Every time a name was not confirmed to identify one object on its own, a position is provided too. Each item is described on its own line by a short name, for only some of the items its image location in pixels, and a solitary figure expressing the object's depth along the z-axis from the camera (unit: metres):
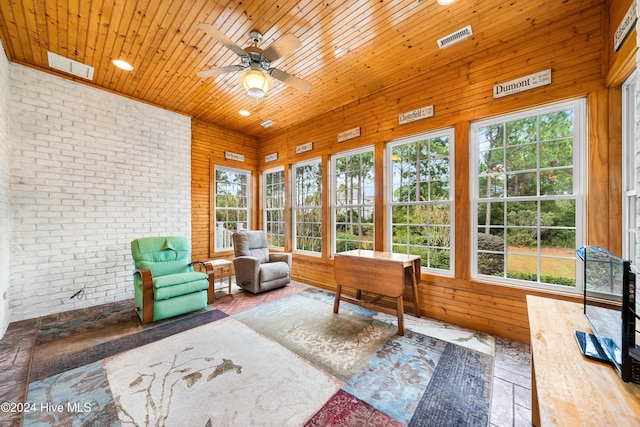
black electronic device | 0.83
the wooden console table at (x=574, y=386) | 0.70
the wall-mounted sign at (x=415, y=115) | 3.04
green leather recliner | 2.79
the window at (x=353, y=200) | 3.80
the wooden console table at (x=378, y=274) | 2.55
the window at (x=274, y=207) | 5.23
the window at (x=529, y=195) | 2.29
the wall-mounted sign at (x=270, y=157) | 5.15
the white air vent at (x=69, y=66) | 2.81
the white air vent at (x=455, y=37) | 2.35
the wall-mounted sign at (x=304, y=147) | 4.48
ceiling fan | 2.01
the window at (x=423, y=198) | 3.00
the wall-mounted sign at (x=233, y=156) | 5.00
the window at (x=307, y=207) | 4.54
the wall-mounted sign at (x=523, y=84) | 2.33
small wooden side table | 3.85
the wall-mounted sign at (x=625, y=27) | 1.59
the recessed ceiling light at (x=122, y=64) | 2.87
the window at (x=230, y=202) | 4.98
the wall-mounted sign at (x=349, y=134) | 3.80
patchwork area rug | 1.52
